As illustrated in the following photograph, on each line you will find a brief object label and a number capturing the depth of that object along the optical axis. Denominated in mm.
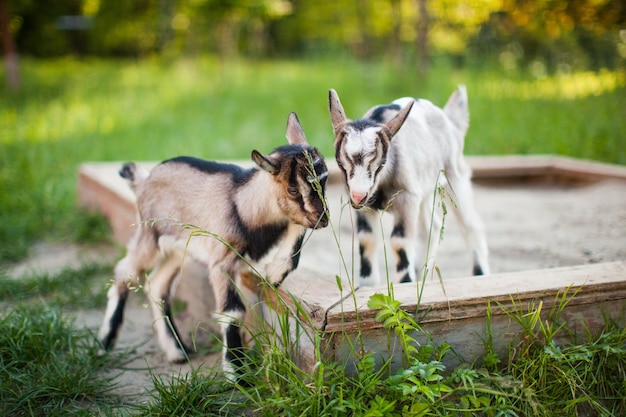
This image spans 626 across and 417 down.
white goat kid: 2844
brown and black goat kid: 2814
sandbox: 2828
